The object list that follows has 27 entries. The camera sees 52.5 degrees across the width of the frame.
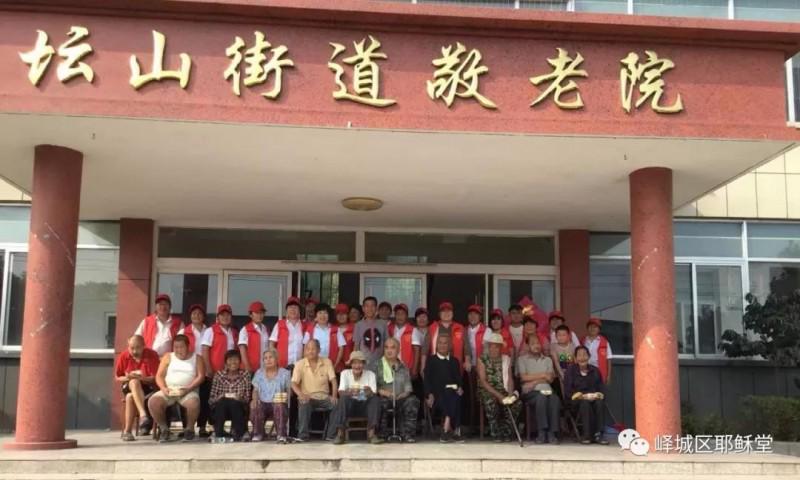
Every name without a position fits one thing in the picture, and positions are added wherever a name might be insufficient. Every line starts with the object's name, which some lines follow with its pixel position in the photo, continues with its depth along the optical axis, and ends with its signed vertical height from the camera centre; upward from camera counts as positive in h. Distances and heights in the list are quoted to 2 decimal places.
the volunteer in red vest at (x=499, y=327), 9.19 +0.23
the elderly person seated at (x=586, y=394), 8.51 -0.48
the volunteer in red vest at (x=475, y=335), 9.42 +0.14
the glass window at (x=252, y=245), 11.12 +1.36
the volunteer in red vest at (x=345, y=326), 9.21 +0.22
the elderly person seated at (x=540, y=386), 8.47 -0.41
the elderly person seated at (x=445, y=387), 8.57 -0.42
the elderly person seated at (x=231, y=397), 8.33 -0.55
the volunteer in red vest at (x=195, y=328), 9.20 +0.17
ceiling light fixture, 9.64 +1.70
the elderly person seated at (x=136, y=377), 8.59 -0.37
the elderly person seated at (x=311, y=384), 8.30 -0.40
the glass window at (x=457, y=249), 11.36 +1.37
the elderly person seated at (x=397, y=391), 8.37 -0.46
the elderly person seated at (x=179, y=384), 8.41 -0.43
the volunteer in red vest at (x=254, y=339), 9.14 +0.06
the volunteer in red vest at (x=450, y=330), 9.26 +0.19
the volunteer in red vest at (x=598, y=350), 9.50 -0.02
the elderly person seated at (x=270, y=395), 8.21 -0.52
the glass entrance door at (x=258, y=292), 11.12 +0.72
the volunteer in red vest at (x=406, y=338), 9.27 +0.09
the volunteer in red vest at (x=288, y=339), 9.09 +0.06
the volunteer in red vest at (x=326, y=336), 9.08 +0.10
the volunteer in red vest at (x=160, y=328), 9.23 +0.16
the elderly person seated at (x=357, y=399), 8.16 -0.54
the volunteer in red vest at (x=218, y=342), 9.10 +0.02
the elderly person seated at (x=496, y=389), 8.69 -0.45
